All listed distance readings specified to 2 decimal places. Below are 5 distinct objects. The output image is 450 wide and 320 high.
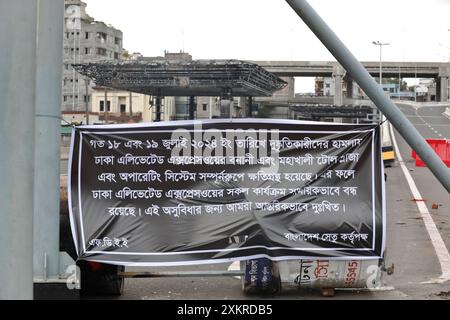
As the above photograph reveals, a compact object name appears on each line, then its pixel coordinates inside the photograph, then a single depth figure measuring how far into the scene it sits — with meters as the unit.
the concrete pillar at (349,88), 133.12
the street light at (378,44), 88.89
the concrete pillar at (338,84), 111.50
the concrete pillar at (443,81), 122.38
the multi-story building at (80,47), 104.44
